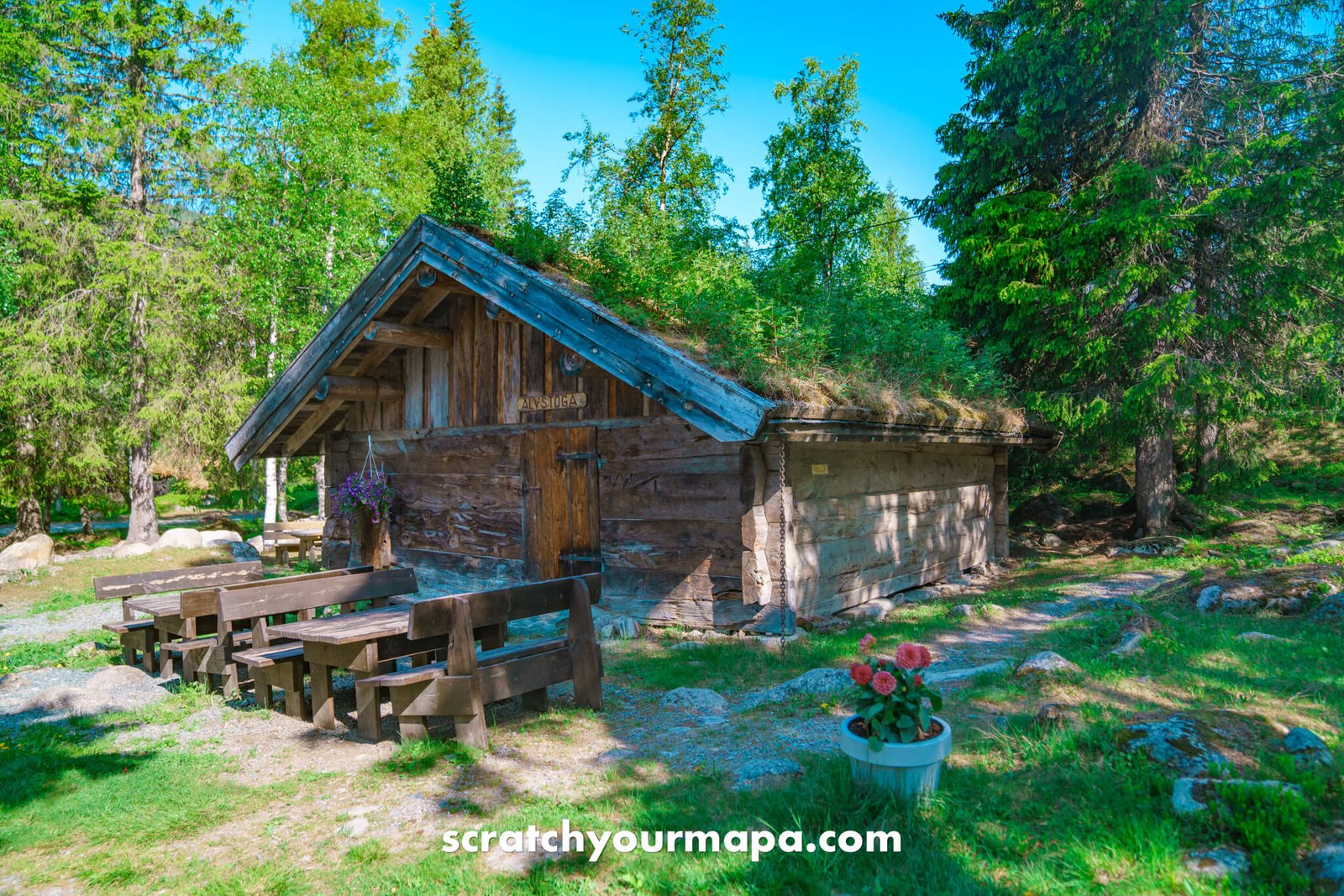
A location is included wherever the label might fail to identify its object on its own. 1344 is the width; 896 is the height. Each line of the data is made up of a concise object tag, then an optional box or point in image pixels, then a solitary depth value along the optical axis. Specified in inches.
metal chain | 306.8
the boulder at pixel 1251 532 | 506.9
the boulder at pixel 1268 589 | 290.0
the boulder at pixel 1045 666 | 213.2
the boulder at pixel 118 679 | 276.7
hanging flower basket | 433.1
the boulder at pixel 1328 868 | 106.7
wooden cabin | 309.9
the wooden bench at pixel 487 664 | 196.1
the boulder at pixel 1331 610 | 266.8
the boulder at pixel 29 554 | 600.4
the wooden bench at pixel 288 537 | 617.0
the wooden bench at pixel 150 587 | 293.3
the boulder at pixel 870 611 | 358.6
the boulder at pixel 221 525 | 879.1
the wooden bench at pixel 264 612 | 234.2
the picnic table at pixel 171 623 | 276.1
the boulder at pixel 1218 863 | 113.5
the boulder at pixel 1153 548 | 503.5
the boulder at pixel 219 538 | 730.2
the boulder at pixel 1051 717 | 167.8
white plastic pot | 139.8
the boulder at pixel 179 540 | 706.8
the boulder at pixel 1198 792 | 126.0
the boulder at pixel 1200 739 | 141.3
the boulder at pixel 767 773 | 165.9
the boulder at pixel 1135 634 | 242.1
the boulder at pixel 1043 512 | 674.8
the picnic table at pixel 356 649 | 205.2
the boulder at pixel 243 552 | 674.8
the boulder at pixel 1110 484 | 721.6
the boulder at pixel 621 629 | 331.3
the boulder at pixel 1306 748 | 139.4
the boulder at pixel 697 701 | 228.4
